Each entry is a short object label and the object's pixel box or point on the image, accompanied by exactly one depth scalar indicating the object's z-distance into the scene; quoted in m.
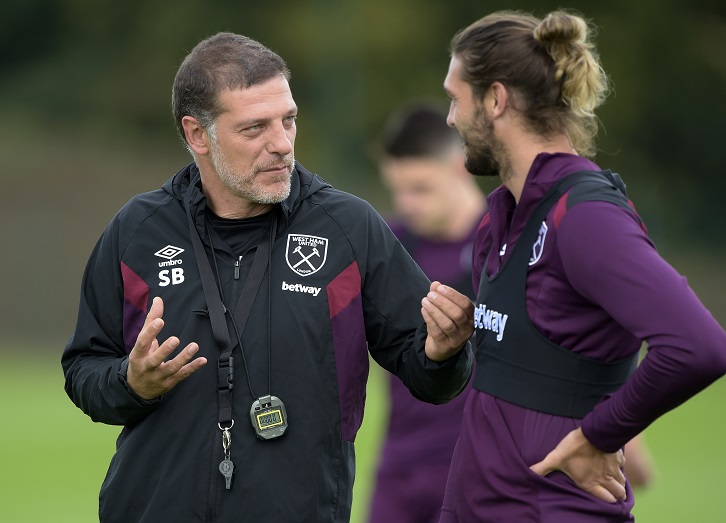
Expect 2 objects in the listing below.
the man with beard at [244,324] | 7.94
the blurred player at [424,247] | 12.41
